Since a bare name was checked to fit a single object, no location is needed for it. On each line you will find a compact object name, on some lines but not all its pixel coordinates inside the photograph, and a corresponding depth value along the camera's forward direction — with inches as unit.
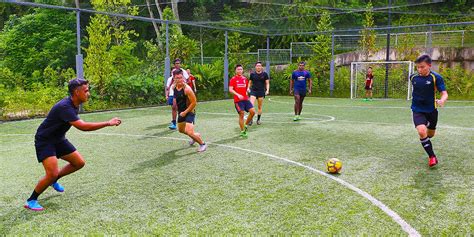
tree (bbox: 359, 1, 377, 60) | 1078.4
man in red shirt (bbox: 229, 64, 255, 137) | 431.5
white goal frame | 923.4
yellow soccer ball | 258.4
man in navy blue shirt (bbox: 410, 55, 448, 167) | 273.6
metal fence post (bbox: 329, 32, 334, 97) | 1051.3
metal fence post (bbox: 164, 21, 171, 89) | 775.3
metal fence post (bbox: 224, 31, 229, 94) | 971.4
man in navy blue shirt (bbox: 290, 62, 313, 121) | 528.7
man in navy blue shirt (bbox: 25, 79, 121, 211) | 199.2
